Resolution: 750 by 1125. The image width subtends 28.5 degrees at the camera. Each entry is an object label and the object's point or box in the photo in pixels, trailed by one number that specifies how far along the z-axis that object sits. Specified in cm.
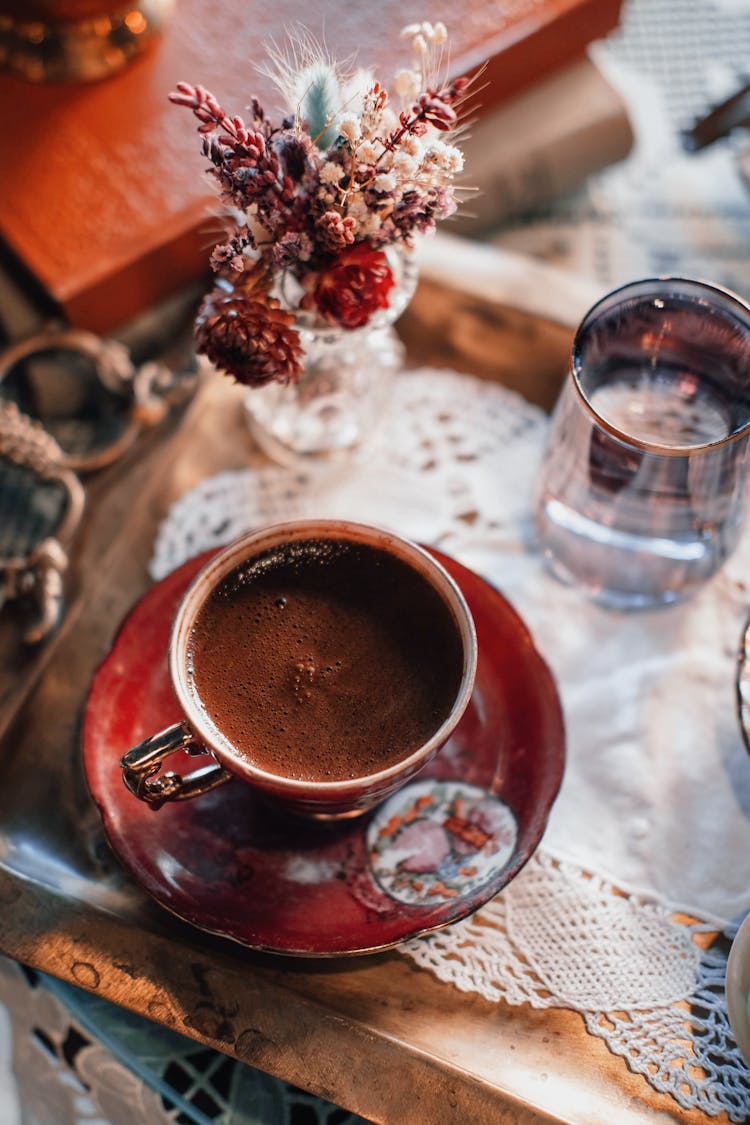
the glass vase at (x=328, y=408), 42
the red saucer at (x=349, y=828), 34
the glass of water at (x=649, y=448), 36
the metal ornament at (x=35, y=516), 40
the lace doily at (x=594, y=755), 35
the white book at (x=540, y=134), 51
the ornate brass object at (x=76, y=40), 46
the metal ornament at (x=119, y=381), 43
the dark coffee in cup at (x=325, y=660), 34
